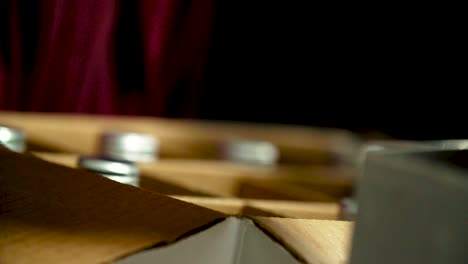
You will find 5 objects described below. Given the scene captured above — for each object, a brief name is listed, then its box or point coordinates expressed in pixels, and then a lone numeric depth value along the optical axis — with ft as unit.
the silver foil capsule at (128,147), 2.00
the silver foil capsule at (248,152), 2.10
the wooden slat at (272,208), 1.66
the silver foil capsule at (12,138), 1.80
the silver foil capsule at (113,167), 1.77
